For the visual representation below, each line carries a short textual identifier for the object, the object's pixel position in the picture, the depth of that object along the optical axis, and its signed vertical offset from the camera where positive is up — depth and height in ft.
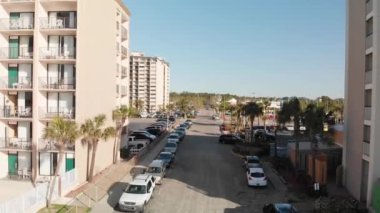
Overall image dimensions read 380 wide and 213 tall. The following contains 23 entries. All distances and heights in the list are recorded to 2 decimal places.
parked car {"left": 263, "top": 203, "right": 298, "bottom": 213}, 75.05 -20.24
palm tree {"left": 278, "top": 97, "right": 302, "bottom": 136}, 122.46 -3.39
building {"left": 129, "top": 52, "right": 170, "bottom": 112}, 458.09 +21.67
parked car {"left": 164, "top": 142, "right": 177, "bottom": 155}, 156.15 -19.18
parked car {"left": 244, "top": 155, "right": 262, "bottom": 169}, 123.95 -19.68
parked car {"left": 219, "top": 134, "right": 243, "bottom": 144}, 197.26 -18.83
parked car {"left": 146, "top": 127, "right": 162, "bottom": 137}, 220.72 -17.49
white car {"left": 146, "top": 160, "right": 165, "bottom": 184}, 108.06 -19.44
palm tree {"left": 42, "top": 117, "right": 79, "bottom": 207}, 83.76 -7.08
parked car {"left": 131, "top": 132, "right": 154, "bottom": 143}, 194.76 -17.81
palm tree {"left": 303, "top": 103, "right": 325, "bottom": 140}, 106.33 -4.83
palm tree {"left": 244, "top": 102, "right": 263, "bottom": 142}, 188.28 -4.17
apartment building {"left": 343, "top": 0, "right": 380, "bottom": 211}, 83.35 +0.14
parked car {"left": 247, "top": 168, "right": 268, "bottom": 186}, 106.93 -20.57
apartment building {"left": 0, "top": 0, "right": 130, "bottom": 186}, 105.81 +5.85
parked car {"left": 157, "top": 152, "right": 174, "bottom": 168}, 131.34 -19.48
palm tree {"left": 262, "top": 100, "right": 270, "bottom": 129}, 245.65 -2.36
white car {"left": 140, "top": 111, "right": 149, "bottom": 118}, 385.54 -14.77
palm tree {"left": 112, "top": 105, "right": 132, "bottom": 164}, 134.21 -6.71
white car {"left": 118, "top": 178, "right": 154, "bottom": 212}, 82.43 -20.49
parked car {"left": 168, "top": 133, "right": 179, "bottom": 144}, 180.75 -18.04
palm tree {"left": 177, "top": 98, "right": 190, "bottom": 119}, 417.08 -6.06
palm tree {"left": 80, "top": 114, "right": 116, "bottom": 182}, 103.91 -9.04
